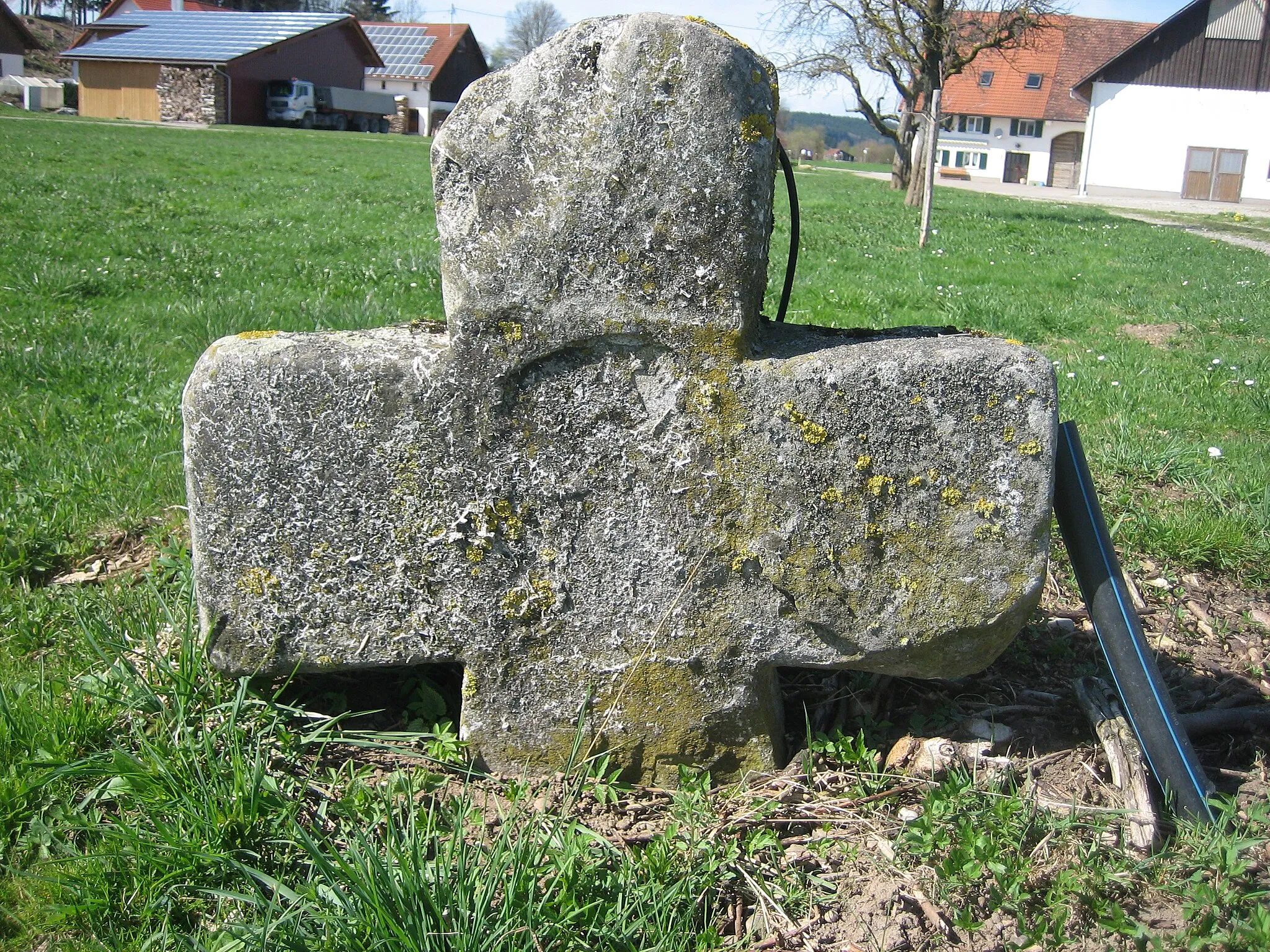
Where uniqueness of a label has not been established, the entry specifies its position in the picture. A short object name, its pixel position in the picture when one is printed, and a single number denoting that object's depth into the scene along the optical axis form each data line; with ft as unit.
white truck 140.26
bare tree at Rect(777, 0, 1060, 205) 66.08
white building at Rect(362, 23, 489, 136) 175.32
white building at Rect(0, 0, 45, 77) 165.99
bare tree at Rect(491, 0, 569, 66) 221.87
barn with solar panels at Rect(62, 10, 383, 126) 130.93
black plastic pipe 7.39
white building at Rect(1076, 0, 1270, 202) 108.88
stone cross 6.86
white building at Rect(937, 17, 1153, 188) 155.22
